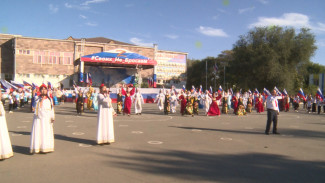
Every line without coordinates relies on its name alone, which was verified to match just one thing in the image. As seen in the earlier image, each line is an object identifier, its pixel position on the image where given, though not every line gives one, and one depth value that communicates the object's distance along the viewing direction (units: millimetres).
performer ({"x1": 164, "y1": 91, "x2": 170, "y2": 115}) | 18830
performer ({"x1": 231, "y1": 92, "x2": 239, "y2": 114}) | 20512
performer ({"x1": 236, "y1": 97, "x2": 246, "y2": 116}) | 19625
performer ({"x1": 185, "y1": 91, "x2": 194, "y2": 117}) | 18062
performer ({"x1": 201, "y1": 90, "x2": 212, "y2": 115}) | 19406
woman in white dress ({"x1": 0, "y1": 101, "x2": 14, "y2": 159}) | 5992
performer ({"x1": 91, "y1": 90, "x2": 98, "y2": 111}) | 20375
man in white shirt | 10605
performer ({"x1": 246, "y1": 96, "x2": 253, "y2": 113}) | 21922
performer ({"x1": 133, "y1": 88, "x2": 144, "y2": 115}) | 17719
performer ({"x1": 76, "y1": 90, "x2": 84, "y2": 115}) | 17234
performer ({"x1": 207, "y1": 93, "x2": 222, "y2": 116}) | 18219
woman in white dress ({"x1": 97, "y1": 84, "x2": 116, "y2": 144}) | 7819
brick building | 46625
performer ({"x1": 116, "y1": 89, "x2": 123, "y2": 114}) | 17875
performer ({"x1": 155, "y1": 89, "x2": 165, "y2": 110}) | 21744
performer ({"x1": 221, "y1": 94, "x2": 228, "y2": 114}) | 20969
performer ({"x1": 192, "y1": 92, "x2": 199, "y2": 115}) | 18594
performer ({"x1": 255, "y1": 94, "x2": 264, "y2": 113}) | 22547
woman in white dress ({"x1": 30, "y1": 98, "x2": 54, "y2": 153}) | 6566
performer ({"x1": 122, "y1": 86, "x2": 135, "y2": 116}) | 16859
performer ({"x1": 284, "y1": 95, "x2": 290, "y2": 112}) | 26030
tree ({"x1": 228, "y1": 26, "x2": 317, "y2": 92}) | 36969
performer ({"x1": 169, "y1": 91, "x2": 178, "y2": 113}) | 19734
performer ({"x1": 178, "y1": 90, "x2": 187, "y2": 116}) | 18478
